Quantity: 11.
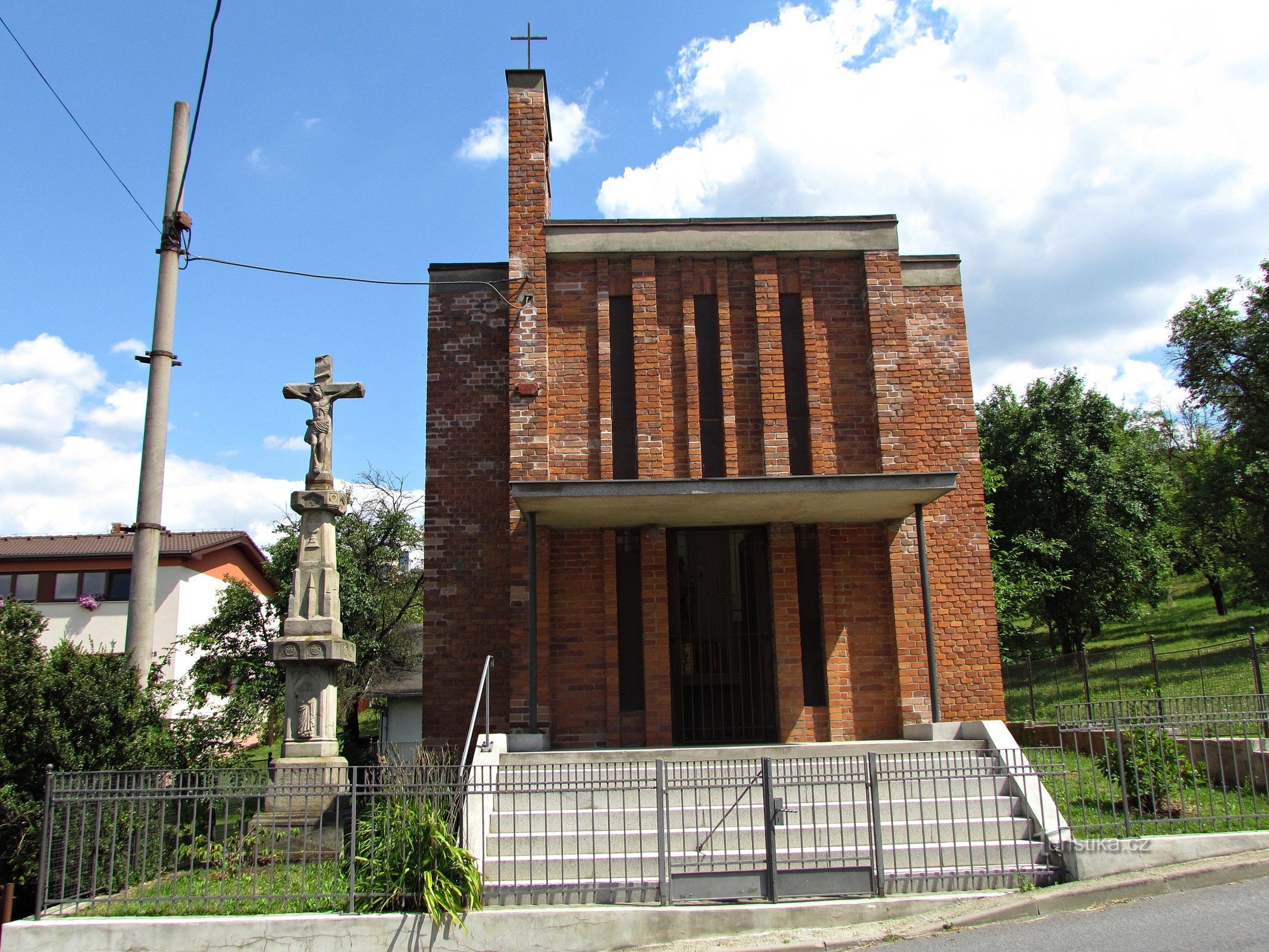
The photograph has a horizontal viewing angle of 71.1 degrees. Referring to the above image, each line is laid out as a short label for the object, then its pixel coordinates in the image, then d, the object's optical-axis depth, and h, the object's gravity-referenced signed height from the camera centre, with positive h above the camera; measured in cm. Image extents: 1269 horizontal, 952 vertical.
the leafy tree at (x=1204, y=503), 2586 +504
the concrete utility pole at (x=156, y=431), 949 +280
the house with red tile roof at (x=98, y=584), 2838 +343
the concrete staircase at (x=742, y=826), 733 -133
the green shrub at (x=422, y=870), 701 -146
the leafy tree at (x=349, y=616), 1856 +154
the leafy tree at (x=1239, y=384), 2514 +817
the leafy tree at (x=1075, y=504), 2742 +520
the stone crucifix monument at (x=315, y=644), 935 +46
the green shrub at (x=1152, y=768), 857 -98
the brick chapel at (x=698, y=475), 1141 +270
